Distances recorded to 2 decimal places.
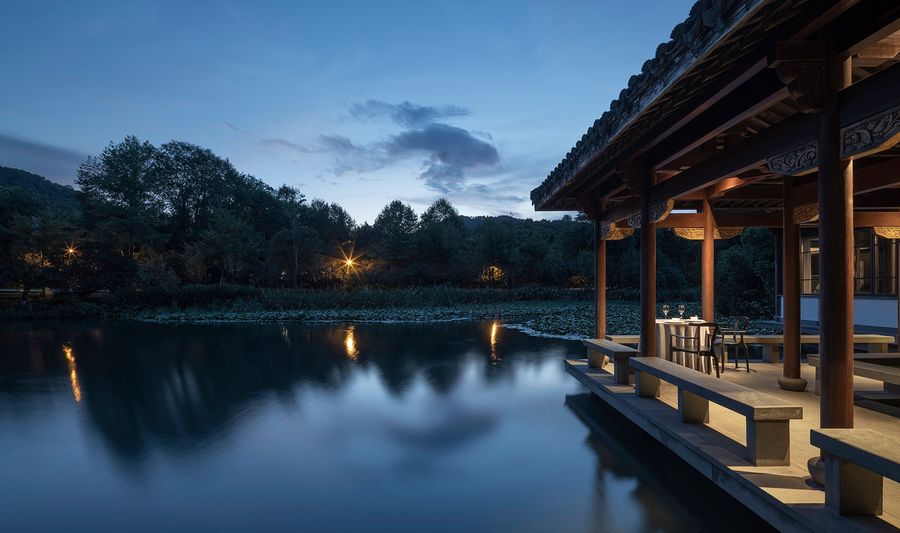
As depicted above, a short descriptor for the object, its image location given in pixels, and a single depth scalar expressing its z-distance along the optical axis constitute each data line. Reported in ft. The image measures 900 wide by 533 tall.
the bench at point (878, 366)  13.82
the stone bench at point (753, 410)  10.92
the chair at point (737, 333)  21.86
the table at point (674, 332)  21.79
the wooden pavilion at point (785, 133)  8.91
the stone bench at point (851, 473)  8.00
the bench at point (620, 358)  20.71
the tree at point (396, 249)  113.60
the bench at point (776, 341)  22.31
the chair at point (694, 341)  20.28
